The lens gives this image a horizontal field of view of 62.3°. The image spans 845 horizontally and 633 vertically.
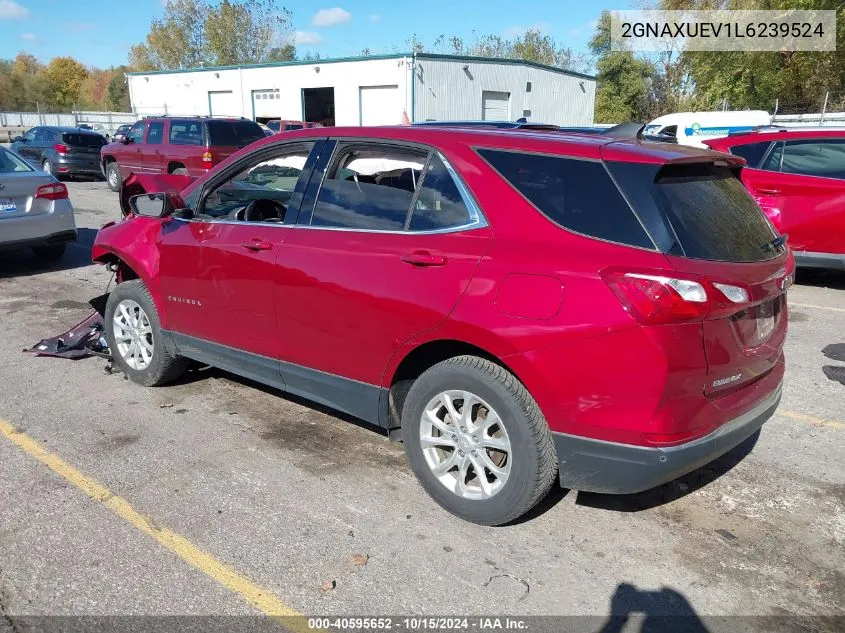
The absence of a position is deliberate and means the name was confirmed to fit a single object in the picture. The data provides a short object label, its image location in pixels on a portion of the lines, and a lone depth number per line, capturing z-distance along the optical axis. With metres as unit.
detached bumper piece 5.69
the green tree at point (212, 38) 61.78
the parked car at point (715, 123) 14.80
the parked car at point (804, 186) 7.88
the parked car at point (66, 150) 21.17
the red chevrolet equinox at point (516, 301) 2.81
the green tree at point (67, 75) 93.78
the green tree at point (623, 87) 44.12
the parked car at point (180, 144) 15.65
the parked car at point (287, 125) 23.44
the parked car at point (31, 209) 8.38
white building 29.75
